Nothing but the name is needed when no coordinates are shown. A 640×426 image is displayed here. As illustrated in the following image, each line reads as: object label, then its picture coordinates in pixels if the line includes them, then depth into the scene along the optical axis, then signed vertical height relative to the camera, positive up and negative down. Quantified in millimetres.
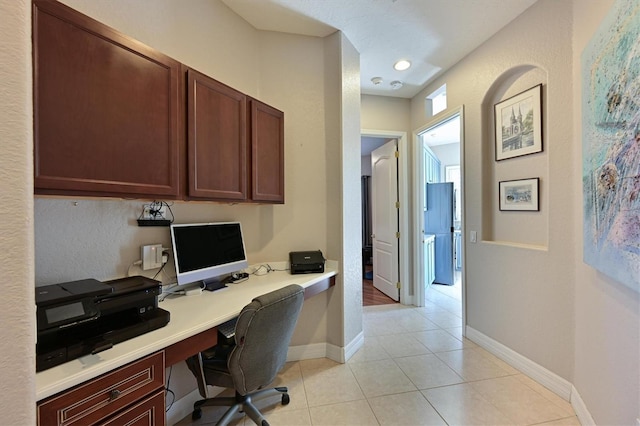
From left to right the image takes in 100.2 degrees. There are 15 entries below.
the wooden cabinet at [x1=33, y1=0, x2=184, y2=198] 1019 +462
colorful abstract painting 1062 +294
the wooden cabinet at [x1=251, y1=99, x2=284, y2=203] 1956 +464
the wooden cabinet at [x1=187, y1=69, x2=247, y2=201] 1540 +467
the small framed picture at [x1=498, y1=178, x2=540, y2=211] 2117 +135
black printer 936 -408
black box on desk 2260 -427
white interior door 3793 -104
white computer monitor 1673 -255
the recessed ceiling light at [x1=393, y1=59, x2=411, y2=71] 2855 +1595
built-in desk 898 -531
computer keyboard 1461 -649
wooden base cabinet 871 -667
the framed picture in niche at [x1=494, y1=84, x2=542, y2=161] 2088 +722
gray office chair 1384 -772
